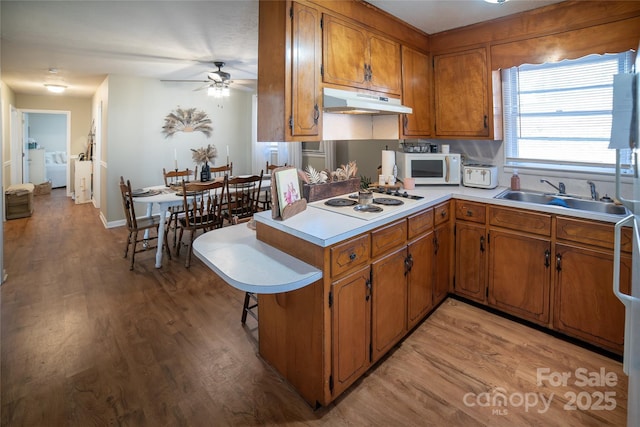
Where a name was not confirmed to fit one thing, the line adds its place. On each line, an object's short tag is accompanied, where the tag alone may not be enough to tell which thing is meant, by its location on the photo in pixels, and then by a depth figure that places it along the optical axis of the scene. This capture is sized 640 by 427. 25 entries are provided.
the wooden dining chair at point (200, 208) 3.57
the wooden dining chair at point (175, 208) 4.03
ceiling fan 4.23
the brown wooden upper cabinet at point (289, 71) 1.97
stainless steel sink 2.30
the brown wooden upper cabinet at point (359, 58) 2.23
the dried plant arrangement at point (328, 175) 2.36
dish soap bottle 2.83
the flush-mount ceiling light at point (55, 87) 5.96
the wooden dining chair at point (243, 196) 4.18
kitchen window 2.47
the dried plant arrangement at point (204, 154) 6.20
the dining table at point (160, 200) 3.60
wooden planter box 2.32
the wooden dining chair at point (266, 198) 4.75
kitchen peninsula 1.59
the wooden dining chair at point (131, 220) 3.57
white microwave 2.90
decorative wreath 5.80
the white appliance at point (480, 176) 2.84
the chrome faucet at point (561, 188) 2.62
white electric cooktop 1.98
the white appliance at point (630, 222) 0.90
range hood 2.14
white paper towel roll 2.91
